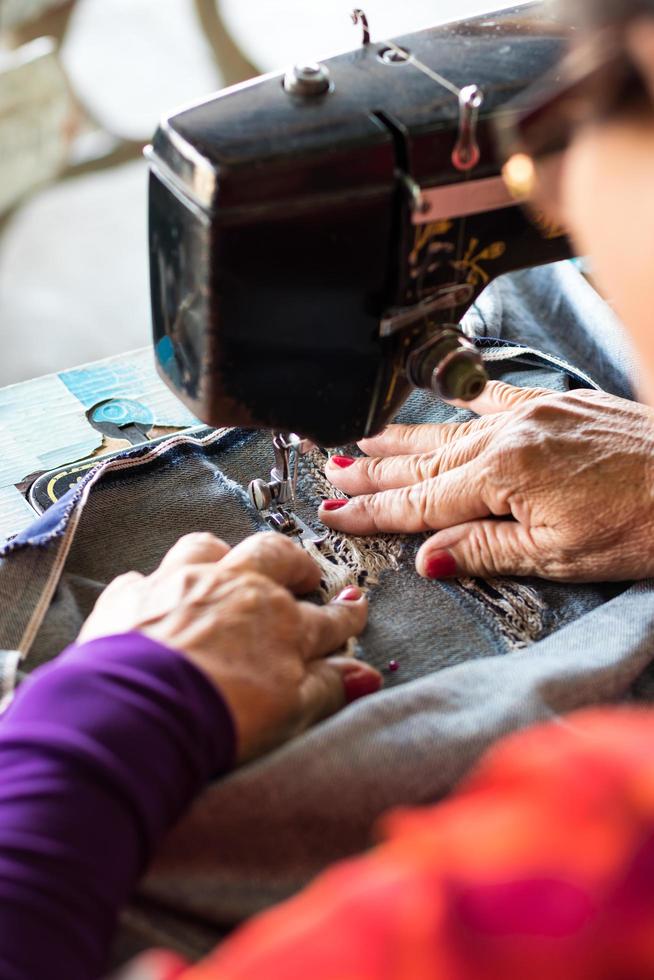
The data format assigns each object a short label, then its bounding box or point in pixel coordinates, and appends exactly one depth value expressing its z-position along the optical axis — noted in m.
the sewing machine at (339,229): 0.96
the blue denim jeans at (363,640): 0.84
